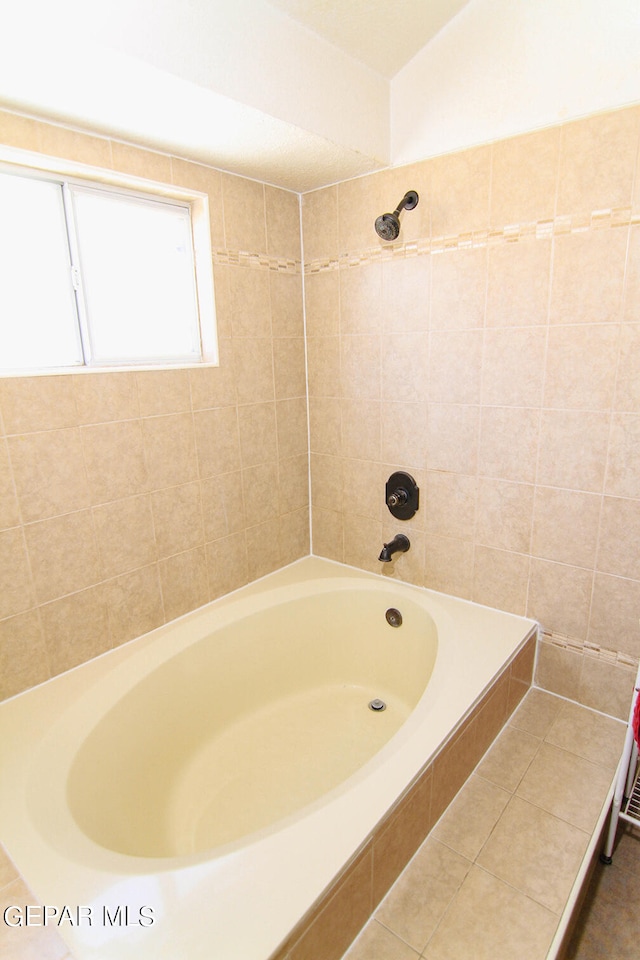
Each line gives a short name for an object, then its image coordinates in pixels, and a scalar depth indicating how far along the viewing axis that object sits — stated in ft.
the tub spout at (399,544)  7.33
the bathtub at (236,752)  3.30
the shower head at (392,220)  6.16
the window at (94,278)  5.25
